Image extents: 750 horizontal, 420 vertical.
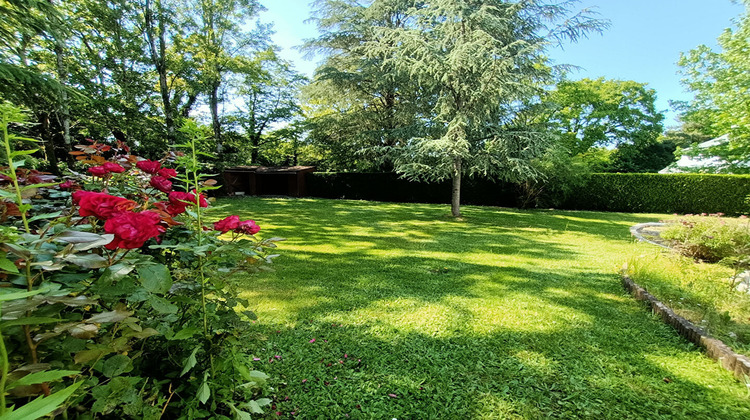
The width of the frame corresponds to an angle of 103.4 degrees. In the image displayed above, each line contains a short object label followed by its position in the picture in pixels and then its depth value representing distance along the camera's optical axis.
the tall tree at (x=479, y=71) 8.22
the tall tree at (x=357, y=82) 12.68
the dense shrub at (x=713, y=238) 4.10
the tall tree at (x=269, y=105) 19.27
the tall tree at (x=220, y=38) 14.36
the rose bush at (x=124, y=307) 0.74
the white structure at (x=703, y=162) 15.18
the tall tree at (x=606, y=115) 22.73
